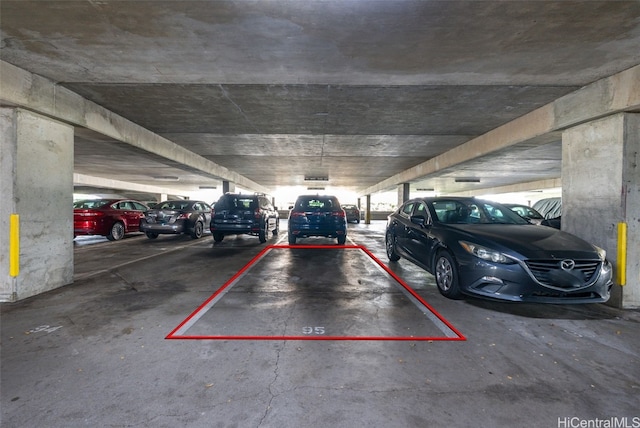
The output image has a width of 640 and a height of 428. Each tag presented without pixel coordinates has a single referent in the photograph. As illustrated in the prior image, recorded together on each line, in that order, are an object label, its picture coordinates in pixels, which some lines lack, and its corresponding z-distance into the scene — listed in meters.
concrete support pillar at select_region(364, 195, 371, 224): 27.33
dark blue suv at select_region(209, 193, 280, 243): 10.05
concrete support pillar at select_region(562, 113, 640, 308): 4.58
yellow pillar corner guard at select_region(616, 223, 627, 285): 4.57
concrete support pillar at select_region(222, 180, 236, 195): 17.45
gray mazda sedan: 3.80
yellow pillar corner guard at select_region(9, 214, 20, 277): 4.51
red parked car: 10.67
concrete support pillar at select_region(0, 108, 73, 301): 4.53
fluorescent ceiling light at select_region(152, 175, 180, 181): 18.66
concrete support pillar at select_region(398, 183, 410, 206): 17.87
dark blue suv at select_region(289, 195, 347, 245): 9.20
